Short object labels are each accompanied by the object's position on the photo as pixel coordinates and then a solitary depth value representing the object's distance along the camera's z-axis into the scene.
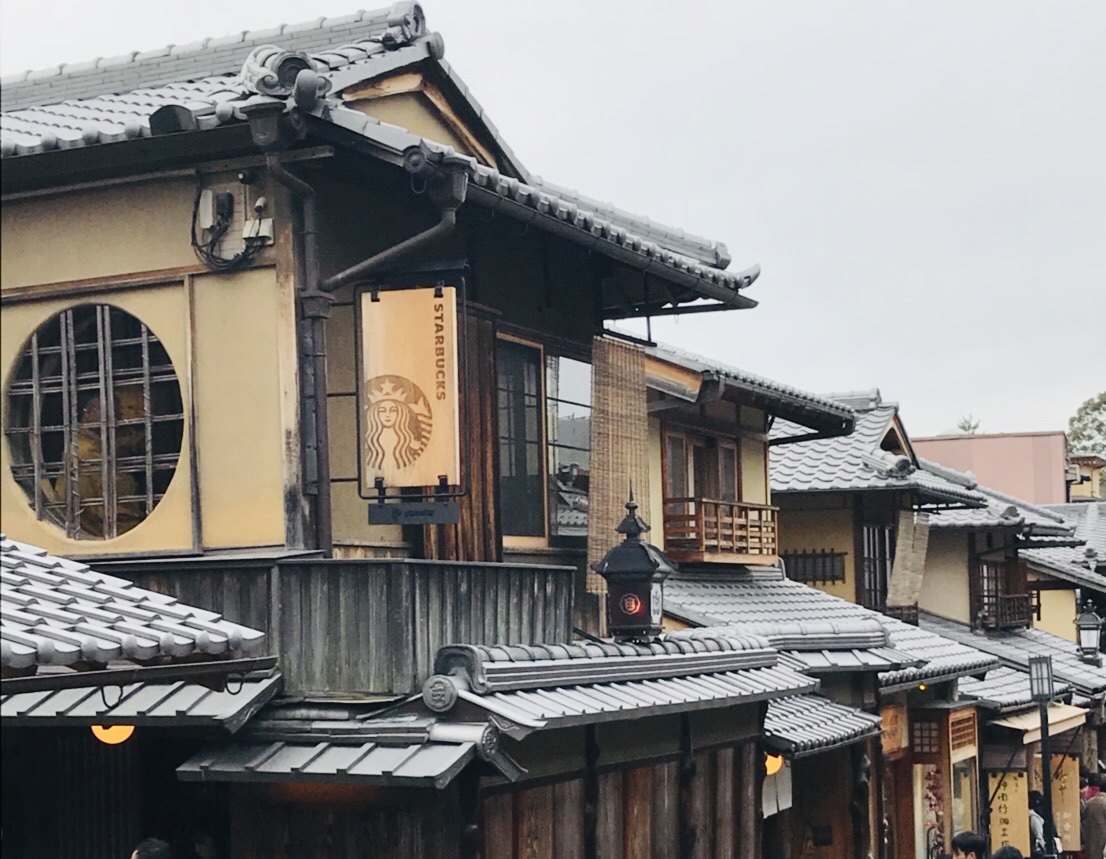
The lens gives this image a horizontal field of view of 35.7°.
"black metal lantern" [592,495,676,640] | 14.55
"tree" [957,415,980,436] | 87.68
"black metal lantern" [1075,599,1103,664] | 32.72
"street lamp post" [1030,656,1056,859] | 24.73
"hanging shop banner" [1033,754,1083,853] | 34.25
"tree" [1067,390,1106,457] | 72.94
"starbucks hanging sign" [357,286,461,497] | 11.50
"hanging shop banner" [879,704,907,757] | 24.53
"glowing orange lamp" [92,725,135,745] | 11.27
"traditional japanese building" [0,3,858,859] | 10.32
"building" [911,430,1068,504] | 56.31
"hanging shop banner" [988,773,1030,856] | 31.47
